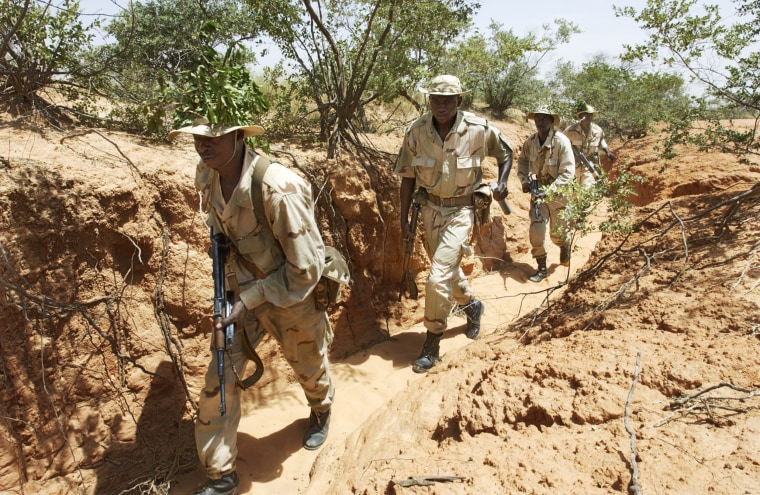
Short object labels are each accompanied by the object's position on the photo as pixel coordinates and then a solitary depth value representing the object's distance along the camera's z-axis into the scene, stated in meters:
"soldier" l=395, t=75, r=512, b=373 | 4.25
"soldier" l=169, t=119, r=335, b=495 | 2.73
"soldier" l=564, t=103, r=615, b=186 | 7.44
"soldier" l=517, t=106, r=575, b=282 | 6.05
